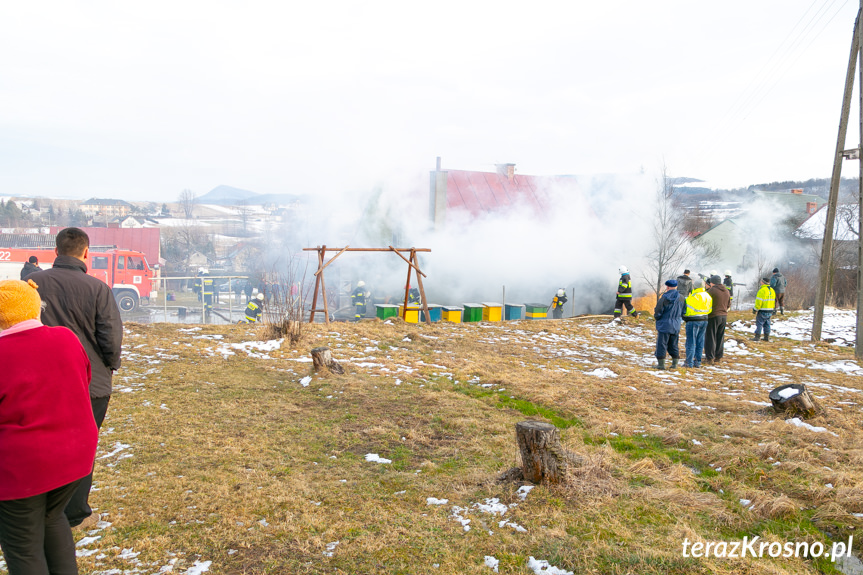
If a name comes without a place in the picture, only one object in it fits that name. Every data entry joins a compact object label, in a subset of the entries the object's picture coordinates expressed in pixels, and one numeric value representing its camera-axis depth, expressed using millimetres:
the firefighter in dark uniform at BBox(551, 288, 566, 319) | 20172
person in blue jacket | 9266
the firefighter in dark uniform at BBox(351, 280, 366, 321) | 19625
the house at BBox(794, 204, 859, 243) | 30078
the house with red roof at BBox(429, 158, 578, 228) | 26594
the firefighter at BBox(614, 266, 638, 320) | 15641
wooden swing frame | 13592
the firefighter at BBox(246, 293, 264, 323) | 15141
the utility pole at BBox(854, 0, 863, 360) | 11156
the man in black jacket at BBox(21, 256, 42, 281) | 11820
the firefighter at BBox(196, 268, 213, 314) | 25558
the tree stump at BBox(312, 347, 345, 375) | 8273
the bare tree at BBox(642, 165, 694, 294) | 21047
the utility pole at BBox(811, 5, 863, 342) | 11656
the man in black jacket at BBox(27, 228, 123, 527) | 3328
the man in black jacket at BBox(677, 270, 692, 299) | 10523
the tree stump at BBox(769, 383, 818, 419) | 5973
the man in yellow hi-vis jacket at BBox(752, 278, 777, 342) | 13406
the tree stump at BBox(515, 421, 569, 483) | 3893
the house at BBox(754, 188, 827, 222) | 42491
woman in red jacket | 2152
